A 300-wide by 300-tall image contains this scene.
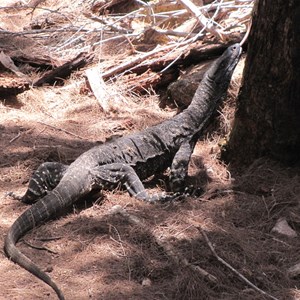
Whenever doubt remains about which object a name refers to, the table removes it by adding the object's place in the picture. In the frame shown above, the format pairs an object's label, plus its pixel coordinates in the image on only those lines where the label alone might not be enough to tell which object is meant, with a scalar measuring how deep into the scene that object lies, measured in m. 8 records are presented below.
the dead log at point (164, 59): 17.25
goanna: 10.44
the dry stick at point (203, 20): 16.87
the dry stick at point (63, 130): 15.20
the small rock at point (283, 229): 9.80
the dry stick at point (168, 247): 8.39
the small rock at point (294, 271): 8.61
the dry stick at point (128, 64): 18.23
